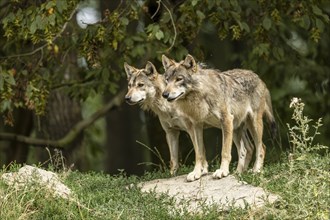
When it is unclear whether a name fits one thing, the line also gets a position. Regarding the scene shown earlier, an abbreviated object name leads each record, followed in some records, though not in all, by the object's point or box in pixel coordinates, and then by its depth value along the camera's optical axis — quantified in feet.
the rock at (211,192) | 62.39
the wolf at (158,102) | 79.05
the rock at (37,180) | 63.21
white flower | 57.71
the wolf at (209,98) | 72.95
